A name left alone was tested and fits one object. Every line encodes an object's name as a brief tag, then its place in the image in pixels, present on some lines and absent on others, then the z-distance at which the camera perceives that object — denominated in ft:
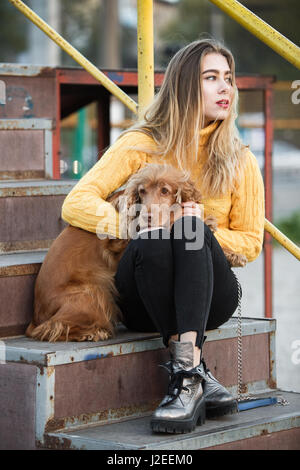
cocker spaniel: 16.87
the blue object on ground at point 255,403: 17.26
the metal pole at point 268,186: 32.53
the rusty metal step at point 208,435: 14.60
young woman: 15.78
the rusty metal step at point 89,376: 15.47
